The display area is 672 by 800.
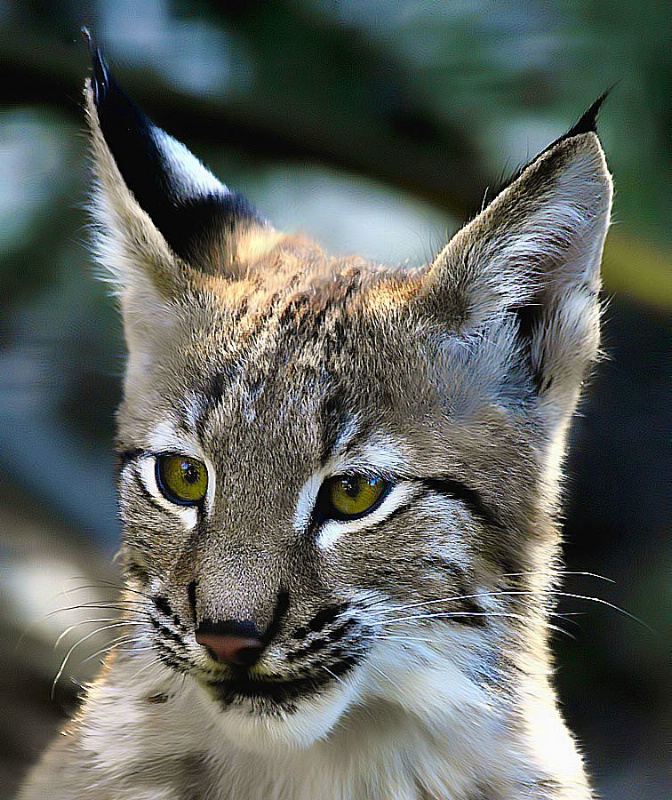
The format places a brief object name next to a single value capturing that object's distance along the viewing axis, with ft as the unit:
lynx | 9.30
